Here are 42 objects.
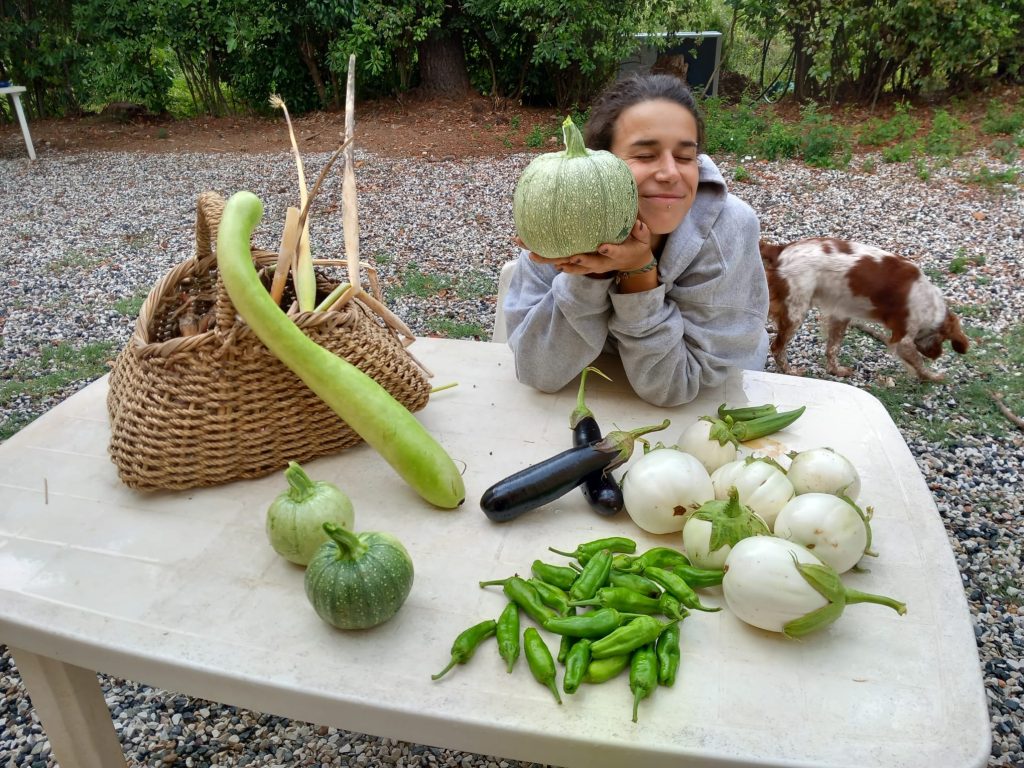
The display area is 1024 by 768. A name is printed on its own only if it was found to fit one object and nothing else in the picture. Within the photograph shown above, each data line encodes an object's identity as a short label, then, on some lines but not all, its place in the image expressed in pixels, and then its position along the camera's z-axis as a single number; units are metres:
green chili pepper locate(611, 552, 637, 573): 1.42
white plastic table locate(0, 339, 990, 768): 1.15
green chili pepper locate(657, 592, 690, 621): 1.30
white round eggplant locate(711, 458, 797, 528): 1.47
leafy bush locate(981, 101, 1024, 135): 7.97
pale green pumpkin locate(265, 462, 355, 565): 1.44
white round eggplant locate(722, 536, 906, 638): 1.22
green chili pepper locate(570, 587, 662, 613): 1.33
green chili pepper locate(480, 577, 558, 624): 1.33
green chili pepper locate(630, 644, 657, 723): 1.18
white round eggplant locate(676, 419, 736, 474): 1.67
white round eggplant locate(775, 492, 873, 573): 1.35
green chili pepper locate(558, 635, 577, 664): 1.26
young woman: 1.94
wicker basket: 1.65
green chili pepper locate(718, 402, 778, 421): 1.89
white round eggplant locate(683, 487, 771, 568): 1.37
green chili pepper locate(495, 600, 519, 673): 1.26
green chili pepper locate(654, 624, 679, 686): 1.21
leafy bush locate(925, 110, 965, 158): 7.84
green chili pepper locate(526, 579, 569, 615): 1.34
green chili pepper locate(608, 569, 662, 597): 1.36
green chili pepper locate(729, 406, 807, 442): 1.82
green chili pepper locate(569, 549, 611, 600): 1.37
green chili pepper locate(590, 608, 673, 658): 1.24
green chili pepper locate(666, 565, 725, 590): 1.37
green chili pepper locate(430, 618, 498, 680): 1.26
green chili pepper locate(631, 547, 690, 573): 1.43
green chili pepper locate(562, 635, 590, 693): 1.20
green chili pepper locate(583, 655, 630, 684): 1.22
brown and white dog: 4.14
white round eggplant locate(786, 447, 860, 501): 1.51
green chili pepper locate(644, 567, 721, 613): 1.33
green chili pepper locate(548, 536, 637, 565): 1.48
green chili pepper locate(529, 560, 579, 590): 1.42
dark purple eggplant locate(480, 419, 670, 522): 1.58
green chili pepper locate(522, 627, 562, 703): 1.21
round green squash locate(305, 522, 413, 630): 1.26
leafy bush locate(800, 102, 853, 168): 7.93
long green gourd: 1.57
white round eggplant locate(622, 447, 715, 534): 1.50
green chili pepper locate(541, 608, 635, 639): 1.29
